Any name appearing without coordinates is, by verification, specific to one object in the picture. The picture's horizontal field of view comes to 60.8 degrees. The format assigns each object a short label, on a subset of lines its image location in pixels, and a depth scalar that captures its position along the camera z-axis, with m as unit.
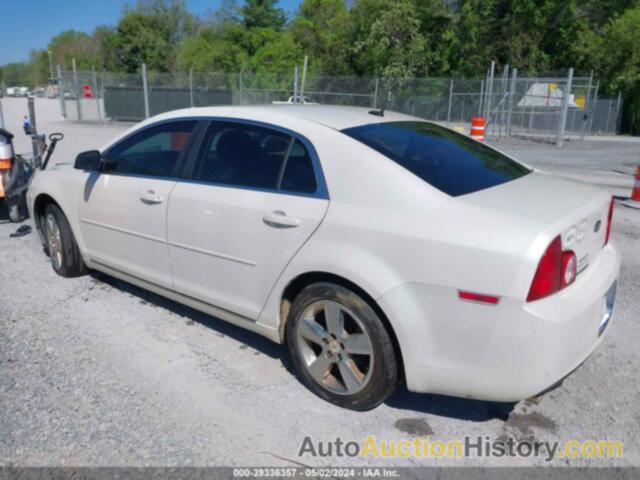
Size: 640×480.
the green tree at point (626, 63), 29.25
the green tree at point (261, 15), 56.06
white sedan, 2.48
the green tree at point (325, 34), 40.53
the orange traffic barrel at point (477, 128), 13.25
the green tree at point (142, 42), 58.47
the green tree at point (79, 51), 70.81
